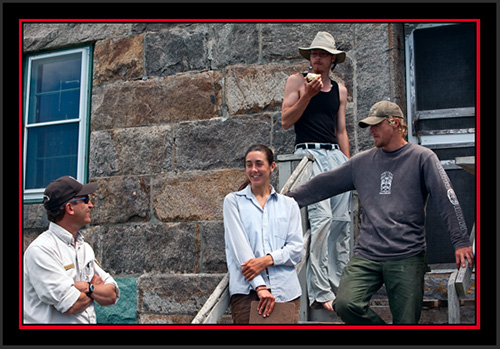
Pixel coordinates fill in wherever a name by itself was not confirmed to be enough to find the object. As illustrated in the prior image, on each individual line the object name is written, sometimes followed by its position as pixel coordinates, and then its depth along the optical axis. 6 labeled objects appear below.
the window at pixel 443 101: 5.71
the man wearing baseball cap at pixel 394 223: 3.94
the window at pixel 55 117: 7.06
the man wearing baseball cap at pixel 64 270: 3.35
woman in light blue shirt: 3.92
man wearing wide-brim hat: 4.74
